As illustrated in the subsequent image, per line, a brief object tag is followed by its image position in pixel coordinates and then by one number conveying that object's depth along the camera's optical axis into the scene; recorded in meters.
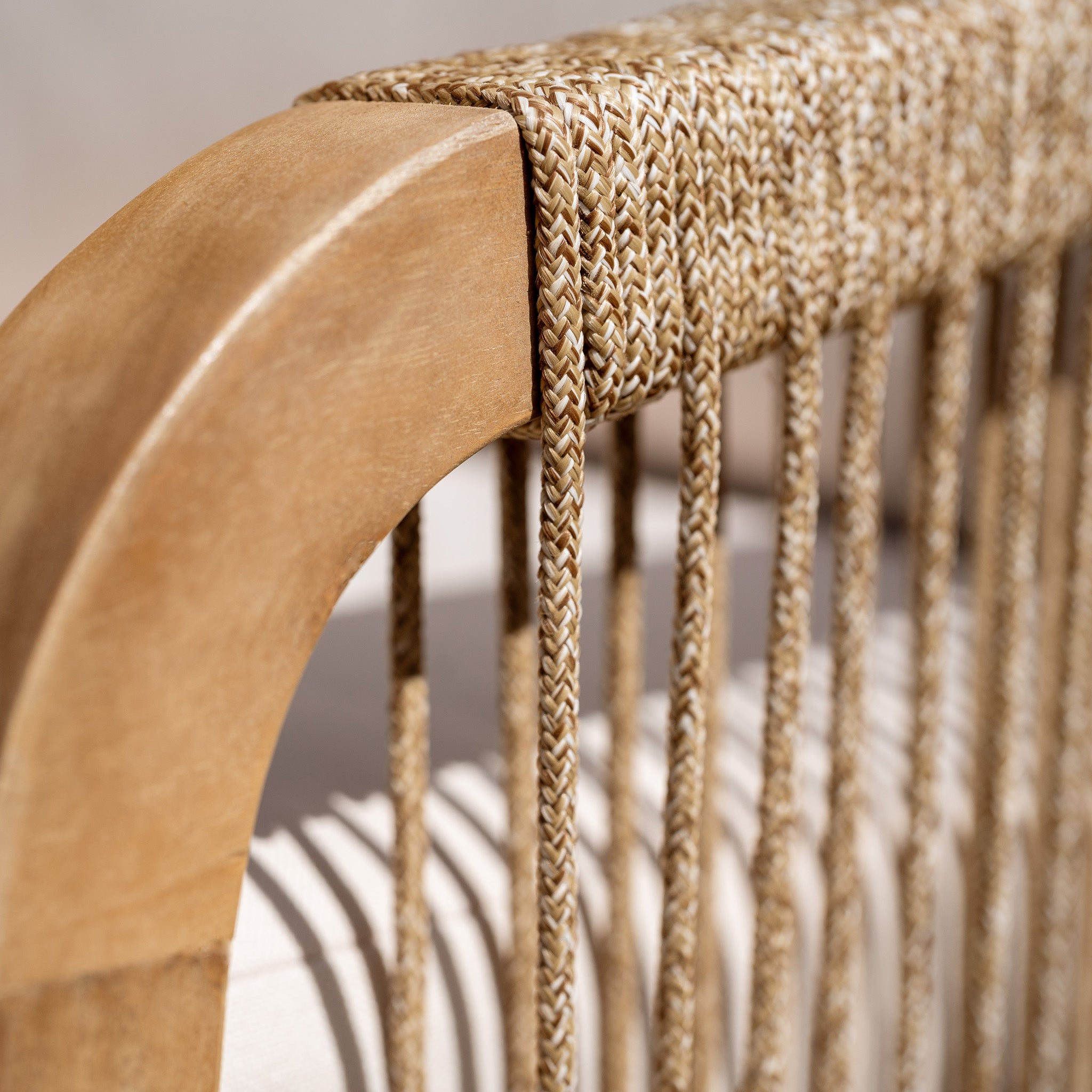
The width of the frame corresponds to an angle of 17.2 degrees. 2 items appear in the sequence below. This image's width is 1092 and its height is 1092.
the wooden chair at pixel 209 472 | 0.48
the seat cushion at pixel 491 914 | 0.58
